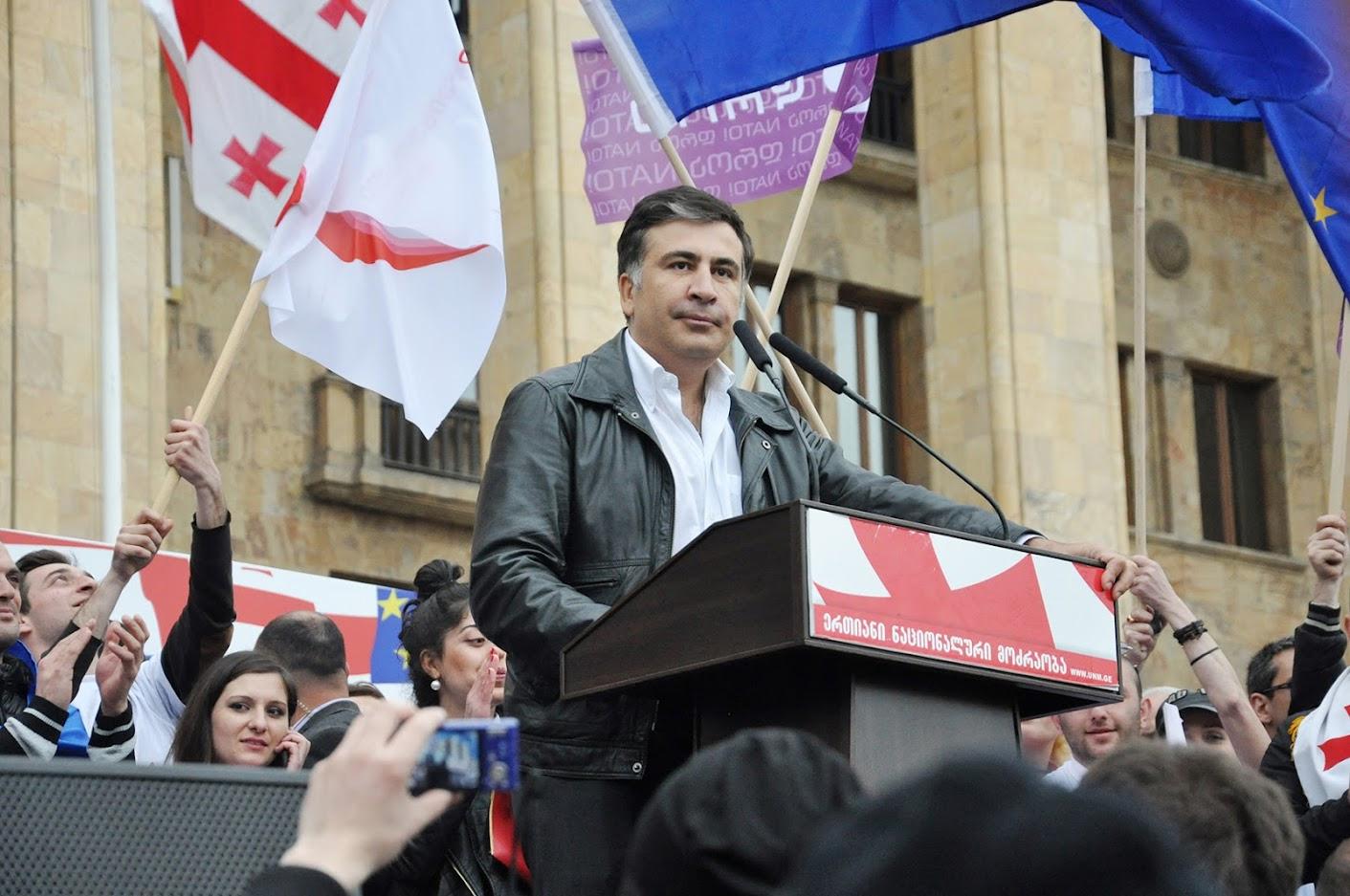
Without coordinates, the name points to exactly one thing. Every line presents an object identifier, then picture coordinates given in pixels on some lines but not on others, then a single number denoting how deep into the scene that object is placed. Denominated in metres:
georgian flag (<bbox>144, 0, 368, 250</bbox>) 15.34
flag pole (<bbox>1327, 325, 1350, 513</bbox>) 13.55
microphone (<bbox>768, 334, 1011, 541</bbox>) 9.29
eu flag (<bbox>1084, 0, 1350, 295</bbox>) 14.48
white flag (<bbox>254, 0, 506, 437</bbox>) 14.80
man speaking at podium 8.33
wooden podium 7.41
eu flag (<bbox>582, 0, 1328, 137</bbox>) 14.42
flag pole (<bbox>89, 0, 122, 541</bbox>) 20.53
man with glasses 14.10
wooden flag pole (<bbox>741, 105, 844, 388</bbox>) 14.25
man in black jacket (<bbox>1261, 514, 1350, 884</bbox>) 11.20
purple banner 18.58
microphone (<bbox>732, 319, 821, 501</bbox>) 9.28
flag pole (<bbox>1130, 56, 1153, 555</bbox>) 14.46
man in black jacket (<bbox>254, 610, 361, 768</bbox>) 13.04
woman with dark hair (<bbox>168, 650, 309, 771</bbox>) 11.18
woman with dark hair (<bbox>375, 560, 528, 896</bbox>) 9.39
